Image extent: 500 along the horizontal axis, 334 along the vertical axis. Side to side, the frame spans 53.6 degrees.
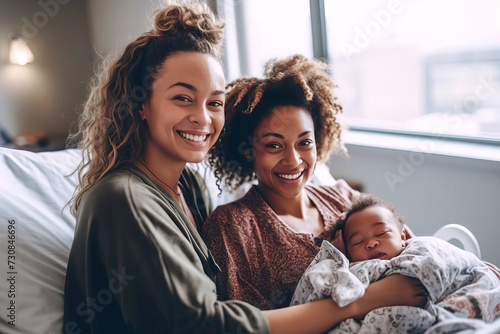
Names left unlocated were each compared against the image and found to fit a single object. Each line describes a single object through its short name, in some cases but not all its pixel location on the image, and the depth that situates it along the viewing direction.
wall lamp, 4.20
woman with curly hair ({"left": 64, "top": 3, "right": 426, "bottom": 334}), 1.03
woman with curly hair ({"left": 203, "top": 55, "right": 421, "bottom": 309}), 1.30
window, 2.06
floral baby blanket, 1.11
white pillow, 1.18
